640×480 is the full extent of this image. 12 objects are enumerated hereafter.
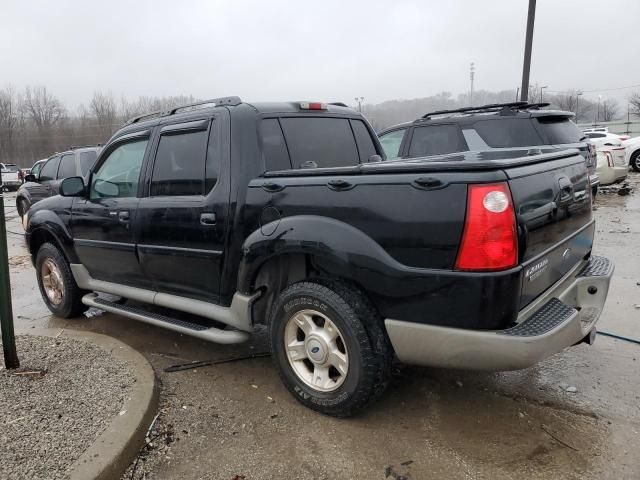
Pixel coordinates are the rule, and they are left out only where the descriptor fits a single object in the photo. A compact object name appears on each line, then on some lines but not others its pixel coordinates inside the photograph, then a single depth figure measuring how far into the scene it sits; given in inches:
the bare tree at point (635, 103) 2626.2
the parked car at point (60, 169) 410.3
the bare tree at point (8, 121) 2273.6
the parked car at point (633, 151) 698.2
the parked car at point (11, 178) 1092.9
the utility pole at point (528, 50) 565.0
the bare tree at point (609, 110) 3250.5
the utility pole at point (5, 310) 131.1
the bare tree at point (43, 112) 2496.7
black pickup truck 96.3
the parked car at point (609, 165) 499.8
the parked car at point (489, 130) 277.9
